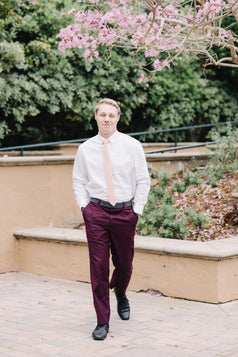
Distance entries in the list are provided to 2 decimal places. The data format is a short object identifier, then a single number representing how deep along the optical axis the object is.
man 5.12
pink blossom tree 7.96
